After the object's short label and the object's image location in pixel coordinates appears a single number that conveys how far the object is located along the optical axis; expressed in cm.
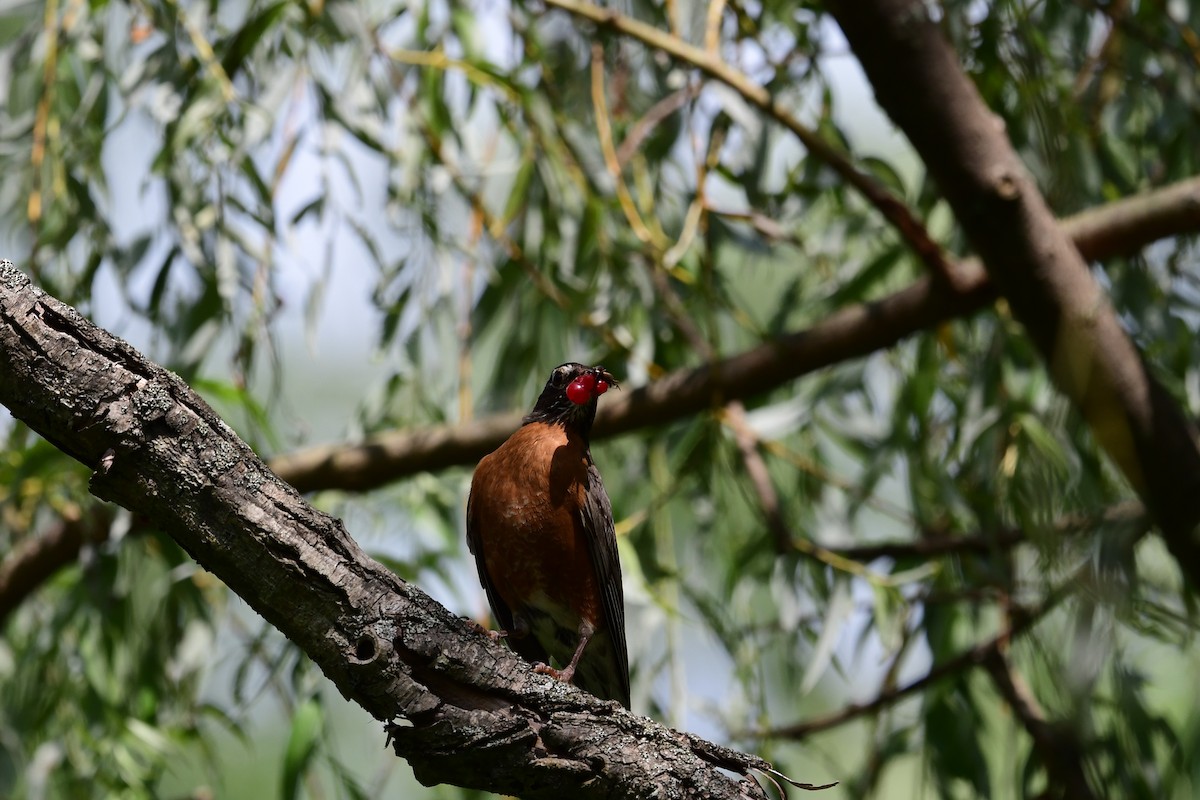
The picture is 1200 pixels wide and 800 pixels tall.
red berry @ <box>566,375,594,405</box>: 719
